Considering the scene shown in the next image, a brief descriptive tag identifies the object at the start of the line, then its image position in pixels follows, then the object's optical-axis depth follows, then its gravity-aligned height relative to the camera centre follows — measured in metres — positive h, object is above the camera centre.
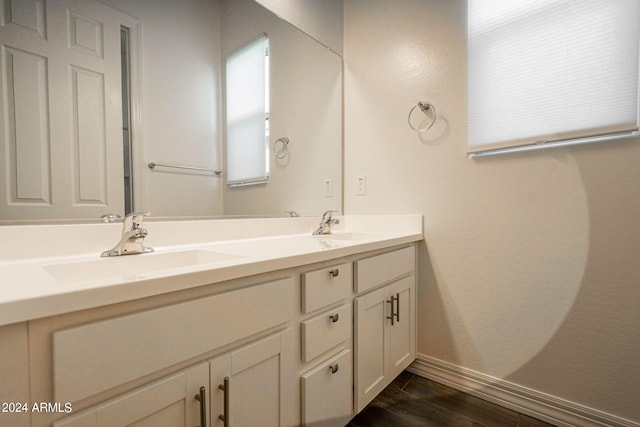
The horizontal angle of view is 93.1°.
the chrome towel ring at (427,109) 1.55 +0.50
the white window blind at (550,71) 1.10 +0.55
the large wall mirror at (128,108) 0.85 +0.34
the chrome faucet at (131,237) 0.92 -0.09
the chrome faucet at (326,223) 1.67 -0.09
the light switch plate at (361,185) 1.83 +0.13
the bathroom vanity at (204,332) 0.49 -0.28
